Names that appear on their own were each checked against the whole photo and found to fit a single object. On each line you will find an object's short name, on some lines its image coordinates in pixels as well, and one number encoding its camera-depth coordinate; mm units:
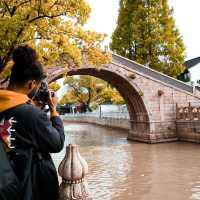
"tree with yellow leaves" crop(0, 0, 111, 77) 7914
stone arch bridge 18812
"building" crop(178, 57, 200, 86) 38531
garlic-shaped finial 3191
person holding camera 2176
